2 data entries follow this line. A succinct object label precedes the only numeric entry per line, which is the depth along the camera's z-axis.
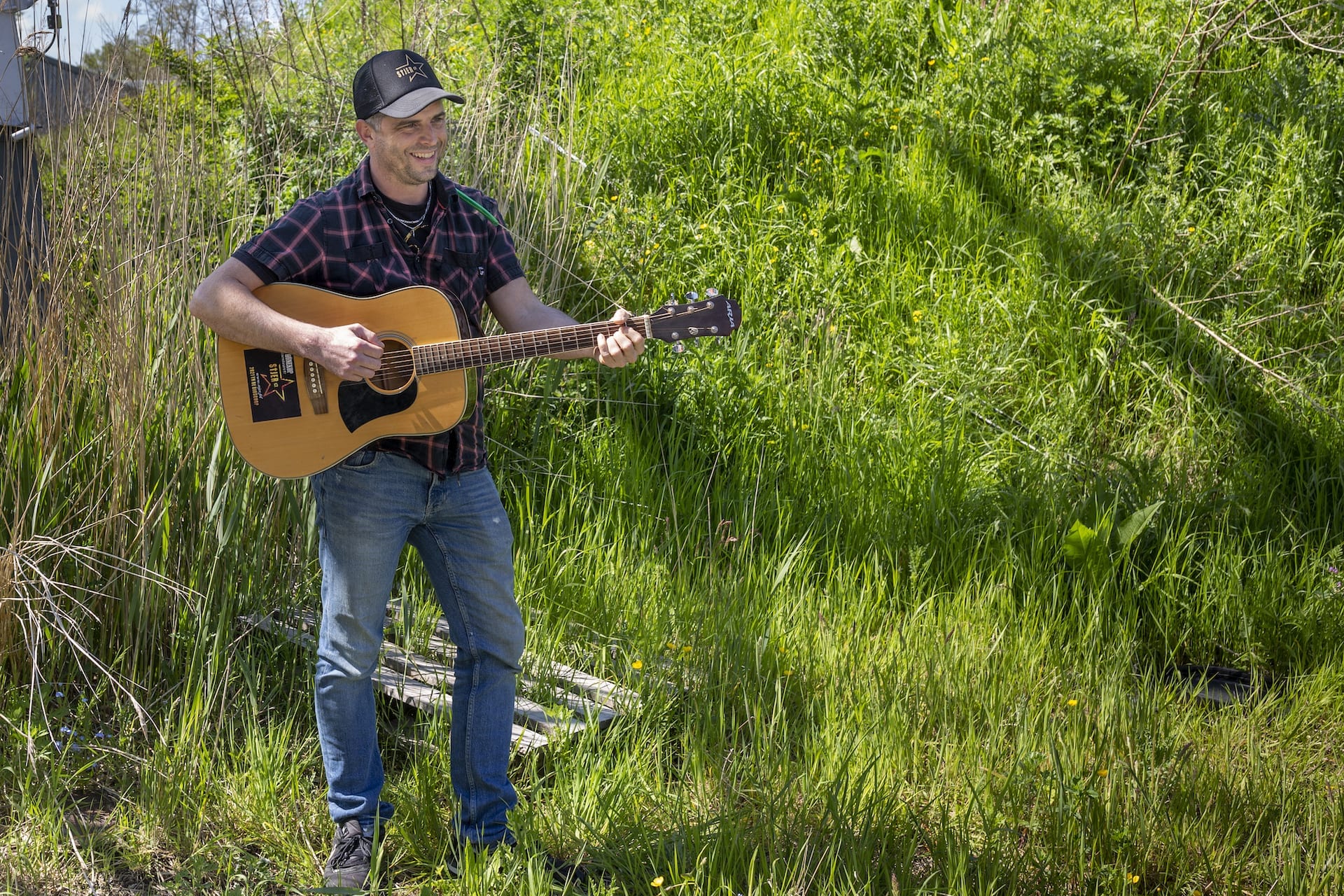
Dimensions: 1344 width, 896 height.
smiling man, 2.62
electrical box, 3.41
